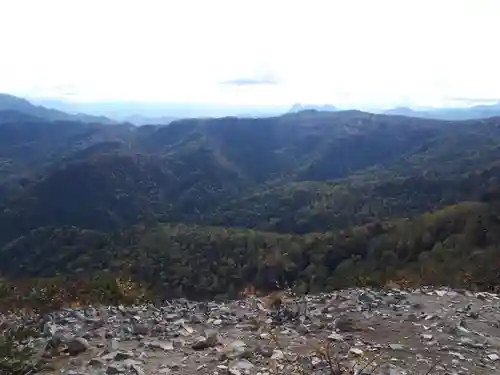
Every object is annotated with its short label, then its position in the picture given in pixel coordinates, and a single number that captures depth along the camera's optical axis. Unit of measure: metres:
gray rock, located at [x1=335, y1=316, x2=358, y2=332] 8.14
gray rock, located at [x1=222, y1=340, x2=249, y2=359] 6.74
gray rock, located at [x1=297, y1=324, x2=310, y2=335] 8.03
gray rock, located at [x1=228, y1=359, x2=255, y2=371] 6.33
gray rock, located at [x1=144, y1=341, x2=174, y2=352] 7.36
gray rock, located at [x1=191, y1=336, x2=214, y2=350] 7.28
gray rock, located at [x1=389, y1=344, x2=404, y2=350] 7.13
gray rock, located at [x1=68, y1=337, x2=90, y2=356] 7.38
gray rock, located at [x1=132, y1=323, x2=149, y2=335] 8.27
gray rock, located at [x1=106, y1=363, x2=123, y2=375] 6.28
